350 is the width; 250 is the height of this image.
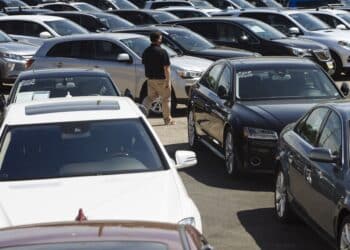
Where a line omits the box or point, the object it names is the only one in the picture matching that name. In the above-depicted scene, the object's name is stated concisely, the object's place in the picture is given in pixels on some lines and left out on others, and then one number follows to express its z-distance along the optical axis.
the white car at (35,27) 23.72
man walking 16.05
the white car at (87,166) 6.02
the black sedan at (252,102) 11.09
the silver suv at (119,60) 17.69
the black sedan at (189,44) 20.09
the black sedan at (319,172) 7.13
